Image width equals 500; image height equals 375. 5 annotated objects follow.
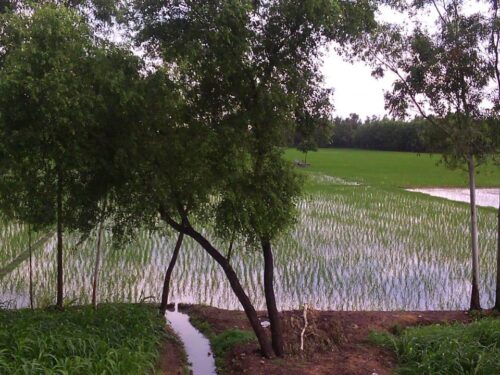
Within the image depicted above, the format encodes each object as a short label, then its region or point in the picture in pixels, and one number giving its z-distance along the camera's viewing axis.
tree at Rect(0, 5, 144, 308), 5.94
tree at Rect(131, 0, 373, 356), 6.22
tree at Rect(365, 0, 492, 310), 9.54
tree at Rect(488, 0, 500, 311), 9.10
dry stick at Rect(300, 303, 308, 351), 8.02
